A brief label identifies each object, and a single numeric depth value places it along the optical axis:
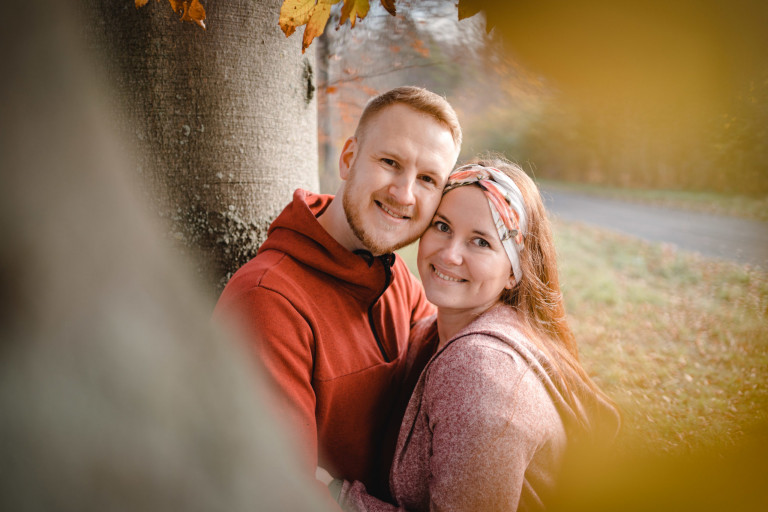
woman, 0.95
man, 1.04
